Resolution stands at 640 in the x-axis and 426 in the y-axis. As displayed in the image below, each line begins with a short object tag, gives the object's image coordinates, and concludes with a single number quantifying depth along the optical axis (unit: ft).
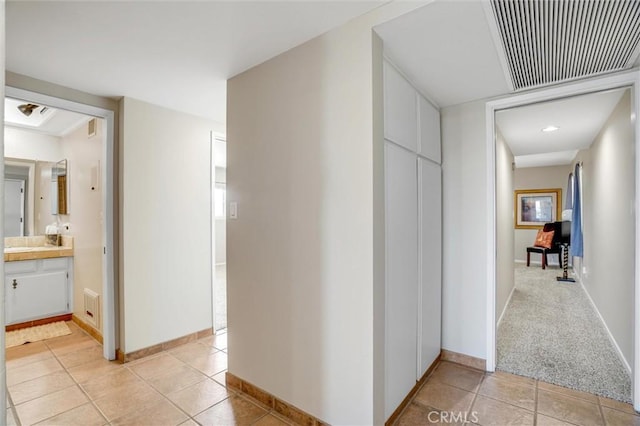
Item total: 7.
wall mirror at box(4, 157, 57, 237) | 12.06
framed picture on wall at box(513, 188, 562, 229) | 23.86
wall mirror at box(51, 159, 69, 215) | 12.23
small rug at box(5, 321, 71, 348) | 9.94
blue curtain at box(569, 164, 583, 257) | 16.55
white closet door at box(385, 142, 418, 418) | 5.79
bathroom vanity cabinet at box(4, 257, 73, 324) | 10.69
